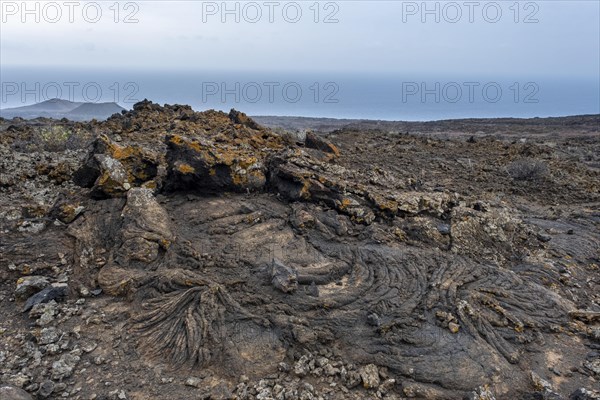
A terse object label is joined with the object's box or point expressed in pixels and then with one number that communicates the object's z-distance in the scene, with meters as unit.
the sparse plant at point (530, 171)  15.73
